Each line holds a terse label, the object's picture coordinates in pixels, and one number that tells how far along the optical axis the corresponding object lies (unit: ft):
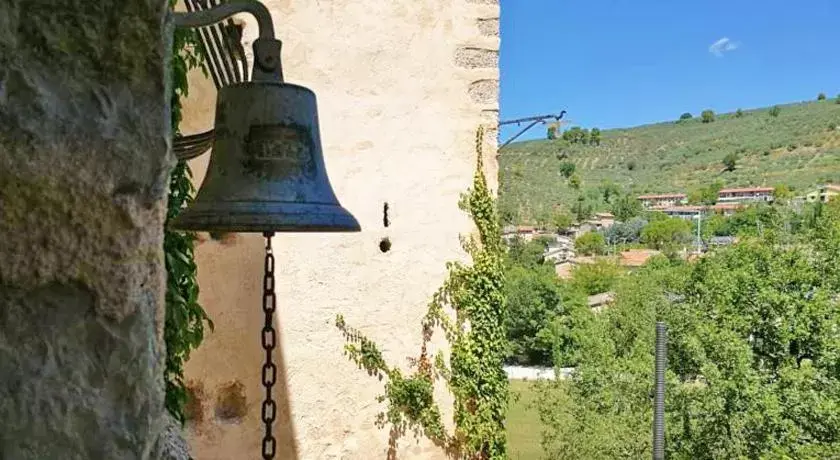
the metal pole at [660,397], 13.83
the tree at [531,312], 76.64
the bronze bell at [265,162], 4.29
